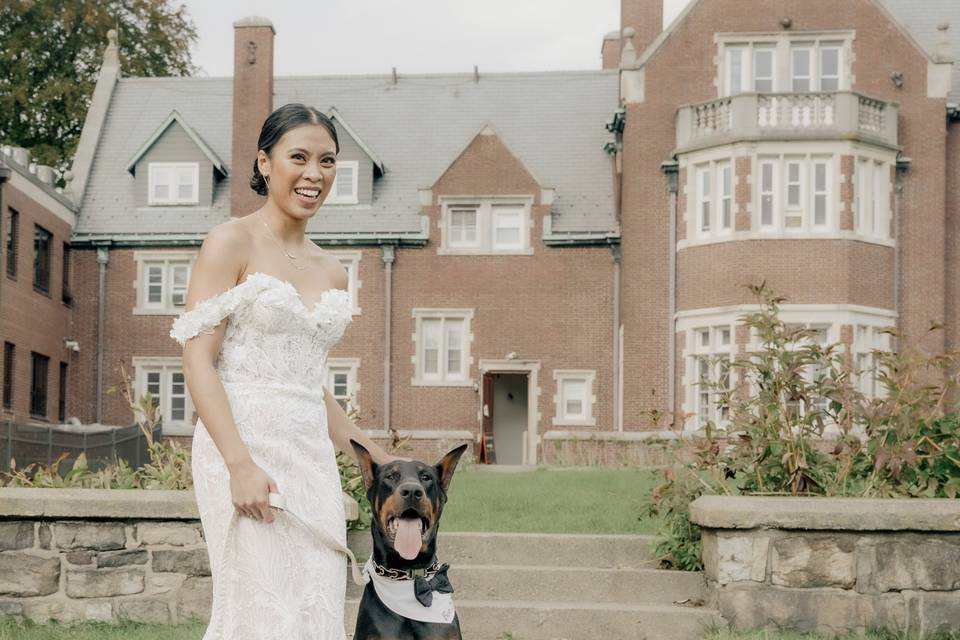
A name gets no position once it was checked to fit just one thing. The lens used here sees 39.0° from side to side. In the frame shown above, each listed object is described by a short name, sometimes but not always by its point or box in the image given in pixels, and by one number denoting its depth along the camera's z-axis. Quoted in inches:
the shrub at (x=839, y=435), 323.6
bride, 154.2
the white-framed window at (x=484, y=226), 1216.8
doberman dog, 177.8
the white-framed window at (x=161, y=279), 1263.5
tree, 1473.9
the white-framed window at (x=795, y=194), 1047.6
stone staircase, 323.3
